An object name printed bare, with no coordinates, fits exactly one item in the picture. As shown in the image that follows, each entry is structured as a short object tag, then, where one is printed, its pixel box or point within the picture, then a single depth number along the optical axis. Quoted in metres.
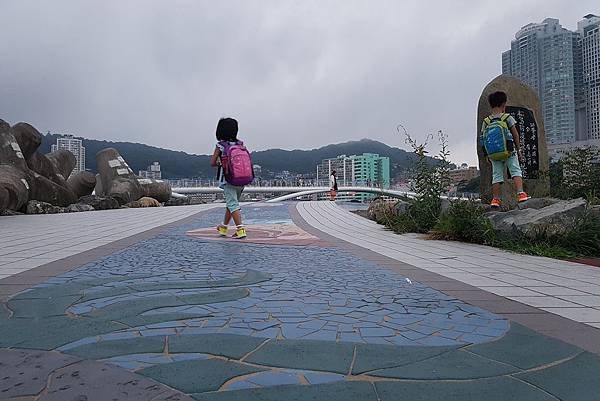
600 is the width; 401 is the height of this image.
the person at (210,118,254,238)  7.04
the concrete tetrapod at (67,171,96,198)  21.28
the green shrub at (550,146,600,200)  9.09
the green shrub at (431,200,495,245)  7.02
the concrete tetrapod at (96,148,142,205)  22.23
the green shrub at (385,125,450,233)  8.92
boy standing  7.91
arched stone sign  9.49
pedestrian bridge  38.53
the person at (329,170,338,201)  26.86
